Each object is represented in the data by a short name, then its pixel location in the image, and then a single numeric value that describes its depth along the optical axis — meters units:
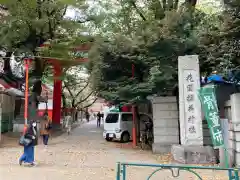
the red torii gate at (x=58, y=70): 16.16
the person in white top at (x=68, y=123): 18.96
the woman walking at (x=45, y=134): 12.77
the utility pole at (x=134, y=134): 12.54
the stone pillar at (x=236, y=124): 7.23
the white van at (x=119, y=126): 14.44
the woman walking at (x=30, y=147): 7.87
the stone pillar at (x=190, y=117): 8.33
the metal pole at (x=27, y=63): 11.29
